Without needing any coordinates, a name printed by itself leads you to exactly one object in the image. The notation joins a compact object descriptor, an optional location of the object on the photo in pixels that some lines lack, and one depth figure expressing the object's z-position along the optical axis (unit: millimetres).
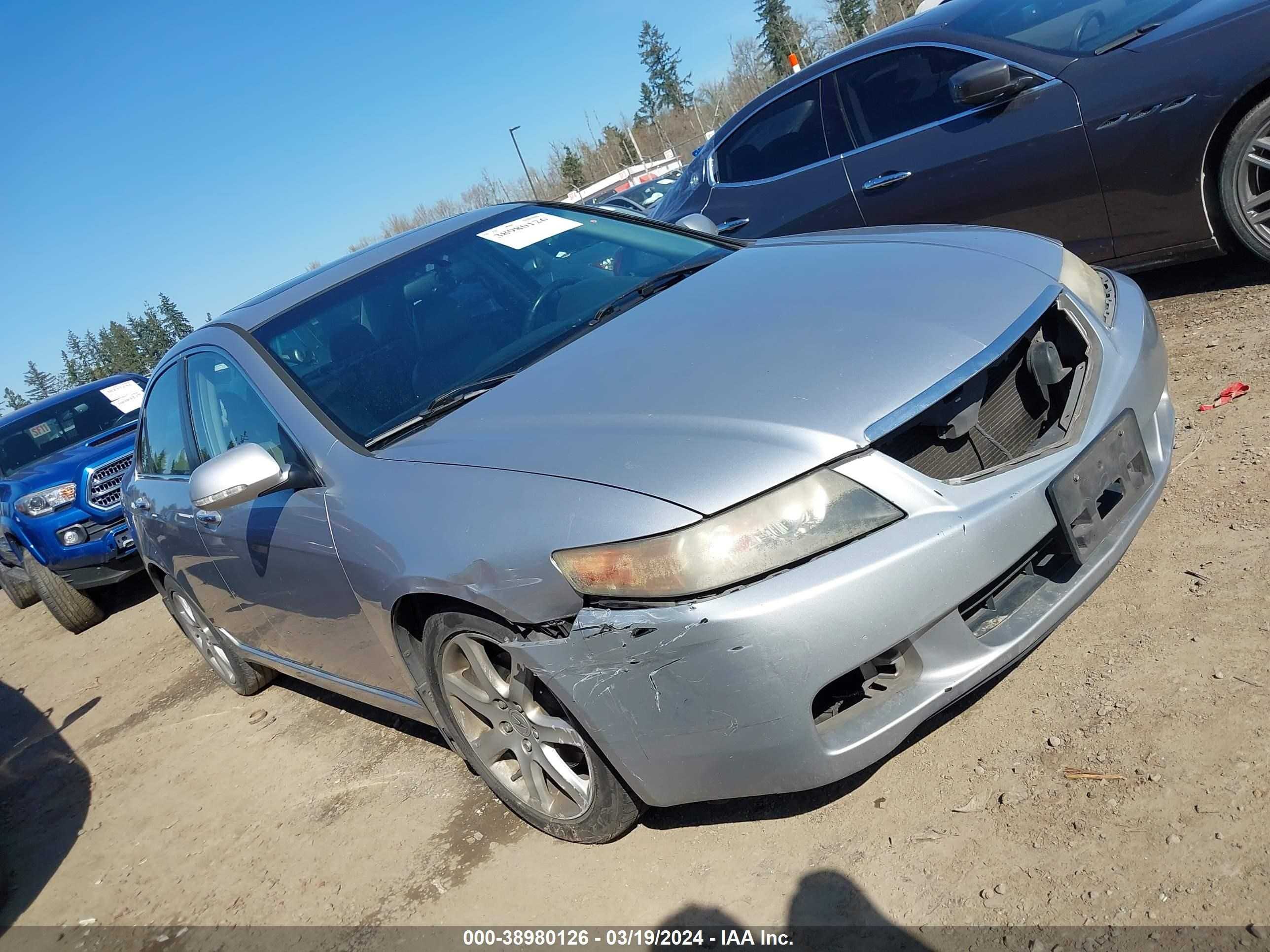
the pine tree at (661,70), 80000
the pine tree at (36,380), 114938
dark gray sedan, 3902
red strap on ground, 3553
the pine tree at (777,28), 68250
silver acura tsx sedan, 2002
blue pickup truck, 7512
